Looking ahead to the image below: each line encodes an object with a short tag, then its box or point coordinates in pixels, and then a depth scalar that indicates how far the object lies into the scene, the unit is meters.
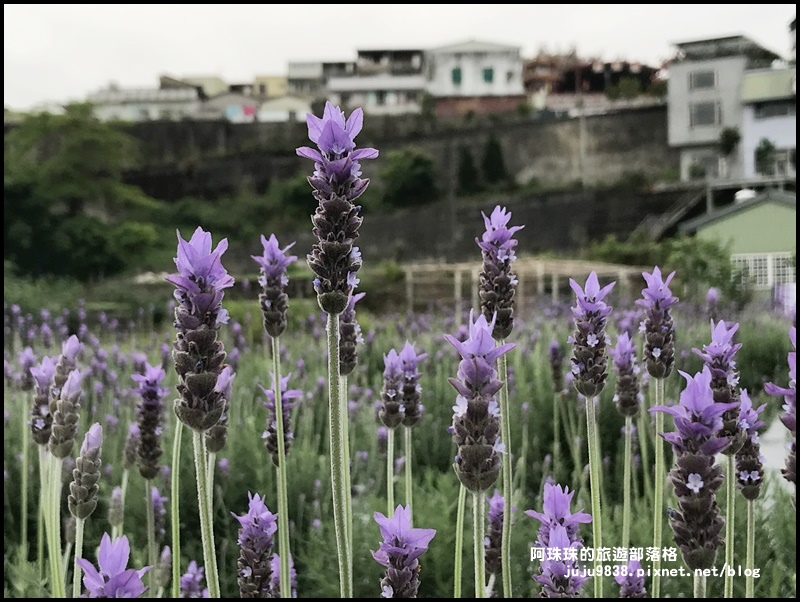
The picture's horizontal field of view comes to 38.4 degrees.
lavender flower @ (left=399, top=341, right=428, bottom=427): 0.51
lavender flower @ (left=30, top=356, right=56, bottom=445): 0.52
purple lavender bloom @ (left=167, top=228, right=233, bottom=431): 0.38
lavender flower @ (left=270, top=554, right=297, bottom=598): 0.49
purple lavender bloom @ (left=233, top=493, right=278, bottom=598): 0.43
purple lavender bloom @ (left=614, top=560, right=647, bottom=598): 0.46
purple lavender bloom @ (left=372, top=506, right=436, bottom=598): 0.36
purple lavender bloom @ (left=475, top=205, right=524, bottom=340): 0.47
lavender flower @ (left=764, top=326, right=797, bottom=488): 0.39
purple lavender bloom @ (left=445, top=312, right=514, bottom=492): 0.37
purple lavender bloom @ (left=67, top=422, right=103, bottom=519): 0.44
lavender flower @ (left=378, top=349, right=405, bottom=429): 0.51
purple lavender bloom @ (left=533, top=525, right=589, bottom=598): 0.38
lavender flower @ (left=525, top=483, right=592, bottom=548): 0.40
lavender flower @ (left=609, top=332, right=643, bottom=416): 0.55
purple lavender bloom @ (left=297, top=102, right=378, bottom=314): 0.39
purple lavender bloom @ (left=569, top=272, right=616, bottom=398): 0.45
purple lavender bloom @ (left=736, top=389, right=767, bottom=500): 0.46
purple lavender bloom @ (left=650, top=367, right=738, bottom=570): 0.37
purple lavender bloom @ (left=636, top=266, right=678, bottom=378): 0.49
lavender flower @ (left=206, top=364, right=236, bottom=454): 0.50
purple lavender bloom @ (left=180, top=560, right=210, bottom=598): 0.55
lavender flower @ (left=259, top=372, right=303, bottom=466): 0.51
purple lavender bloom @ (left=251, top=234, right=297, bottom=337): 0.47
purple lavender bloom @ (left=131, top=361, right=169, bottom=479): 0.53
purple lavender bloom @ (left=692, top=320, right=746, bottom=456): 0.42
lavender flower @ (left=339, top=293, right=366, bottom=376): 0.50
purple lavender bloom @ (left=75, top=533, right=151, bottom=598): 0.33
